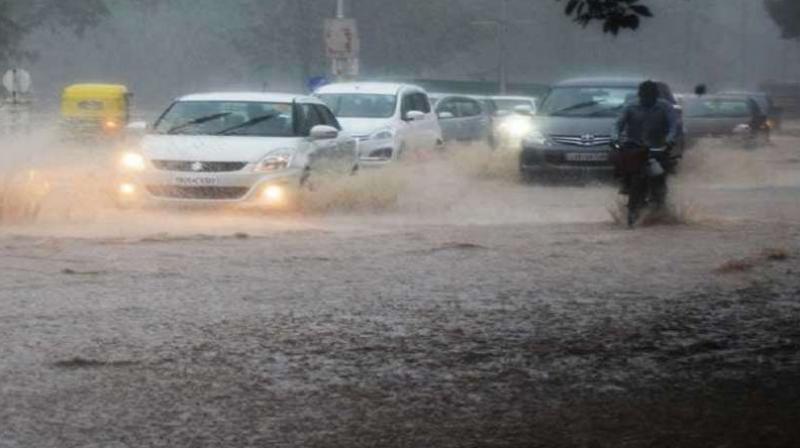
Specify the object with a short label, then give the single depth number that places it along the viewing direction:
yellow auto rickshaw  41.06
